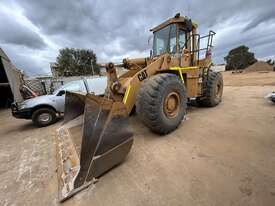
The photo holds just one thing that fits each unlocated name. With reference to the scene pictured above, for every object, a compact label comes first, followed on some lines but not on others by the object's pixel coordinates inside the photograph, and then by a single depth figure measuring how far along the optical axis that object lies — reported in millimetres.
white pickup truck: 4859
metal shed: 8979
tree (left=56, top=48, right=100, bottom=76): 35469
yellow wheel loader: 1939
